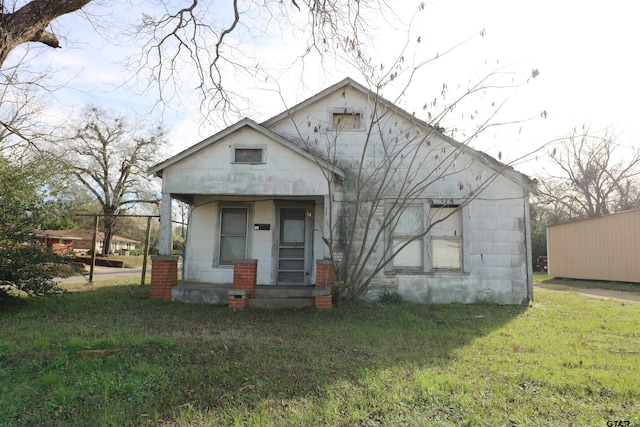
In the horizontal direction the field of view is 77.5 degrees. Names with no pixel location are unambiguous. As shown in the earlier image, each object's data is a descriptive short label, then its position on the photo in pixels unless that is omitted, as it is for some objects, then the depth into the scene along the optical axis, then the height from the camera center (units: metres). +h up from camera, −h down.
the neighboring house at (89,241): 38.09 +1.20
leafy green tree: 7.72 +0.22
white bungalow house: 9.09 +1.12
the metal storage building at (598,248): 16.38 +0.68
